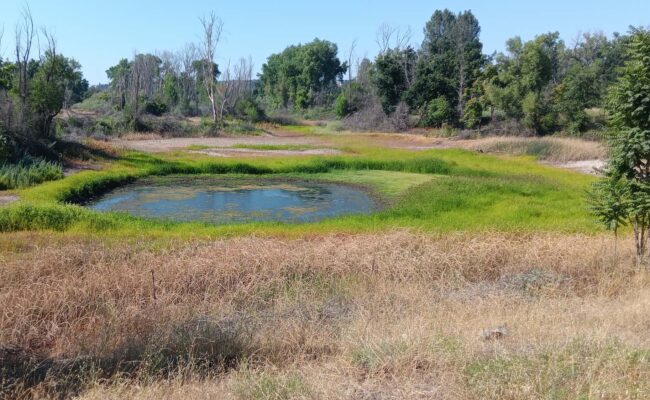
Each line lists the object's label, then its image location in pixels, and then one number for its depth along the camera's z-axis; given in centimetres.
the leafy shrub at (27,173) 1880
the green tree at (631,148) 948
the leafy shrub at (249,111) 6781
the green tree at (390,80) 5753
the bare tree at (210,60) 6395
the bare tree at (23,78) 2545
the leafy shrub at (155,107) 5950
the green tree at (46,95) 2716
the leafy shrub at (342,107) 6919
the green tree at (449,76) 5175
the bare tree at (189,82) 8959
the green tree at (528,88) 4238
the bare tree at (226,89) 6762
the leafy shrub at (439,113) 5038
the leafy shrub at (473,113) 4747
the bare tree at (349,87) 7101
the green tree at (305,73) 9062
